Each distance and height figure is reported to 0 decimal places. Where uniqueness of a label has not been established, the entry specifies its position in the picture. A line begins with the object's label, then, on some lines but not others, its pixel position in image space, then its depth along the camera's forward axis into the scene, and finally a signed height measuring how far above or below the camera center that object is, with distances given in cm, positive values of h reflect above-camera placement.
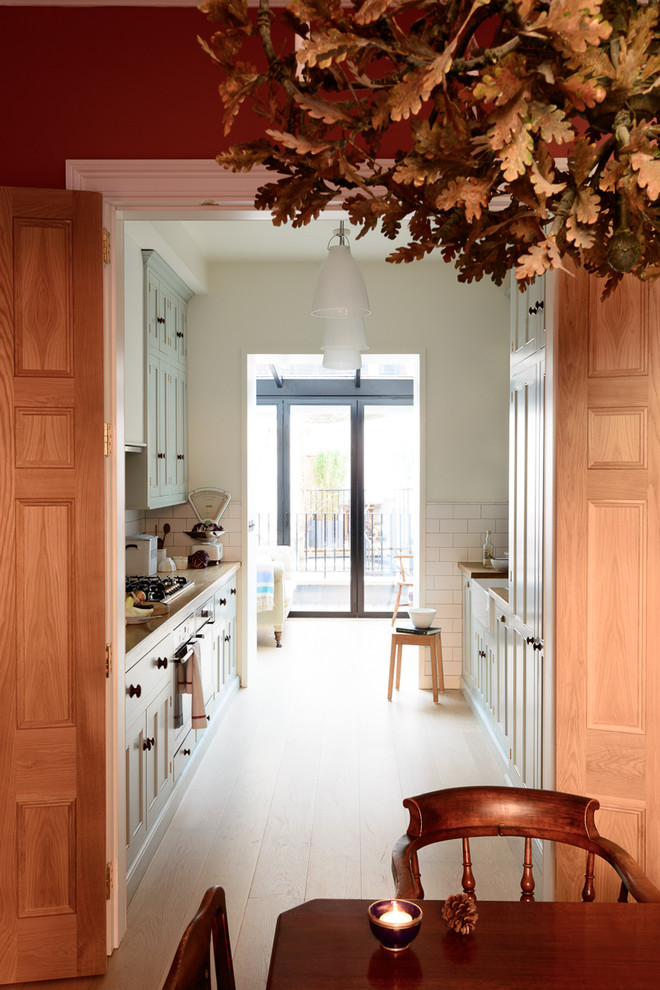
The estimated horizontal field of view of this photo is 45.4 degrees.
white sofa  738 -108
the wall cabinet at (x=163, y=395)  485 +66
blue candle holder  123 -68
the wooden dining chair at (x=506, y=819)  171 -72
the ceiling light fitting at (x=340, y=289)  384 +100
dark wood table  120 -74
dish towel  395 -97
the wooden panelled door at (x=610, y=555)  238 -19
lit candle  125 -68
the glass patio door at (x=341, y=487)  902 +7
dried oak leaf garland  69 +37
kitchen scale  594 -10
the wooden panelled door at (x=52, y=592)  243 -31
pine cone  132 -71
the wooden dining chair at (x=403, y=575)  752 -83
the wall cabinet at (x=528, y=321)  301 +71
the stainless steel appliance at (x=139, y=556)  474 -38
